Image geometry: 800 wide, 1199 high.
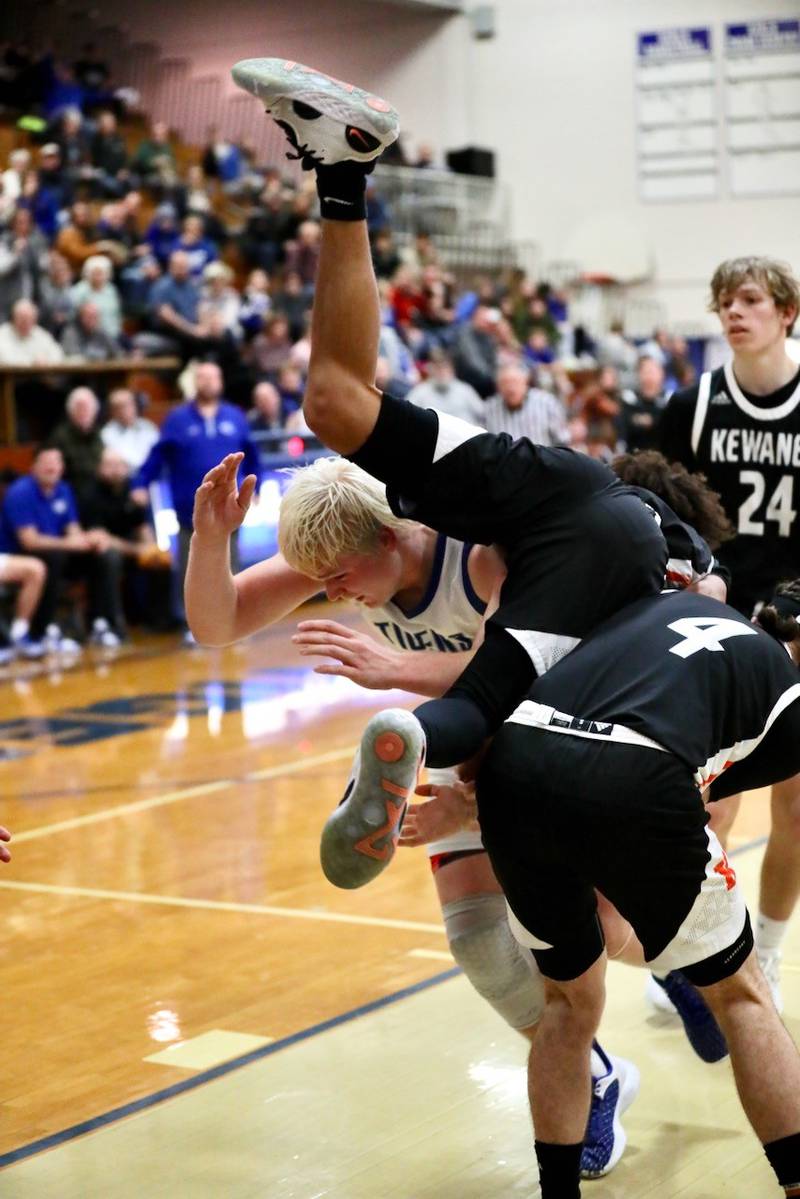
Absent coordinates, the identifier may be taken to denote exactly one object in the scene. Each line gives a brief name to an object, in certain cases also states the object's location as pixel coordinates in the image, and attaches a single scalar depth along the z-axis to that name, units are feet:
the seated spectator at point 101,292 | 47.85
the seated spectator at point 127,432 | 42.78
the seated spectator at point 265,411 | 45.93
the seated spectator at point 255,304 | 54.13
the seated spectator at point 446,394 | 47.03
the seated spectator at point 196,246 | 55.31
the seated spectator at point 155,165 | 61.36
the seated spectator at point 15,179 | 49.16
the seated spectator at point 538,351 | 69.10
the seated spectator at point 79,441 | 40.75
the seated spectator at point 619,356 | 74.74
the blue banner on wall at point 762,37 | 83.61
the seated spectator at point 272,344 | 51.31
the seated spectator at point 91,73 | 70.85
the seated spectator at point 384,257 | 66.49
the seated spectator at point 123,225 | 53.31
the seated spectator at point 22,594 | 38.40
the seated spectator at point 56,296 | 45.85
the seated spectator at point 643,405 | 47.83
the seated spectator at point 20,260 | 44.96
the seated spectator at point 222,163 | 70.08
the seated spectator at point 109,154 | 60.34
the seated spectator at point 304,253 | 60.34
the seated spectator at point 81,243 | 50.57
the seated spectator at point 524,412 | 43.73
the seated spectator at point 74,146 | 57.47
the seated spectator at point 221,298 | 52.11
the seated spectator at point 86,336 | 45.57
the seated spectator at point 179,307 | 49.08
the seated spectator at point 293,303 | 55.47
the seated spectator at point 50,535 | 38.99
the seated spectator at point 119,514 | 41.16
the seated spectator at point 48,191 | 51.80
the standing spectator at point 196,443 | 41.01
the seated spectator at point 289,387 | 48.70
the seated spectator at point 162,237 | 55.31
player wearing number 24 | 15.71
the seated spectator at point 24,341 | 43.48
